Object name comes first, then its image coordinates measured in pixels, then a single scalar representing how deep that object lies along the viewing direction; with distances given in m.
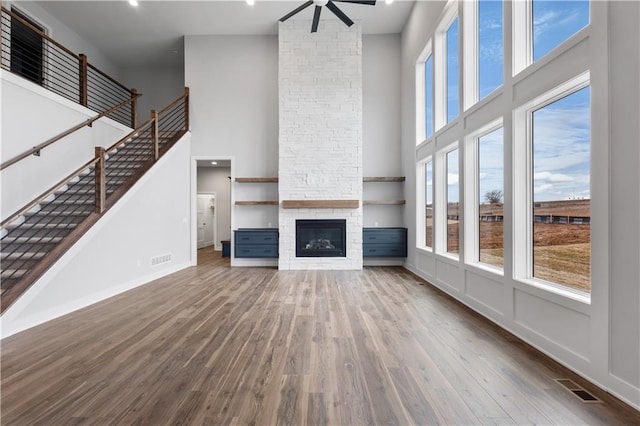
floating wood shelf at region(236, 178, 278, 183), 6.62
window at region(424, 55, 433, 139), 5.41
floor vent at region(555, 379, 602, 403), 1.79
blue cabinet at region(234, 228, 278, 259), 6.49
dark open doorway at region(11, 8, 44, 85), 5.79
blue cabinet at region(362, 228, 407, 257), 6.47
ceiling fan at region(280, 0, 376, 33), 4.38
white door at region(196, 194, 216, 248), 9.91
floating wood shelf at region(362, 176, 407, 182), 6.57
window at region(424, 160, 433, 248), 5.35
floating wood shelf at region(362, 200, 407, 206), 6.58
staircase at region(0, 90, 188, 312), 3.24
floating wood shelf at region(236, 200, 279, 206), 6.64
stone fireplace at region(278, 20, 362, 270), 6.43
